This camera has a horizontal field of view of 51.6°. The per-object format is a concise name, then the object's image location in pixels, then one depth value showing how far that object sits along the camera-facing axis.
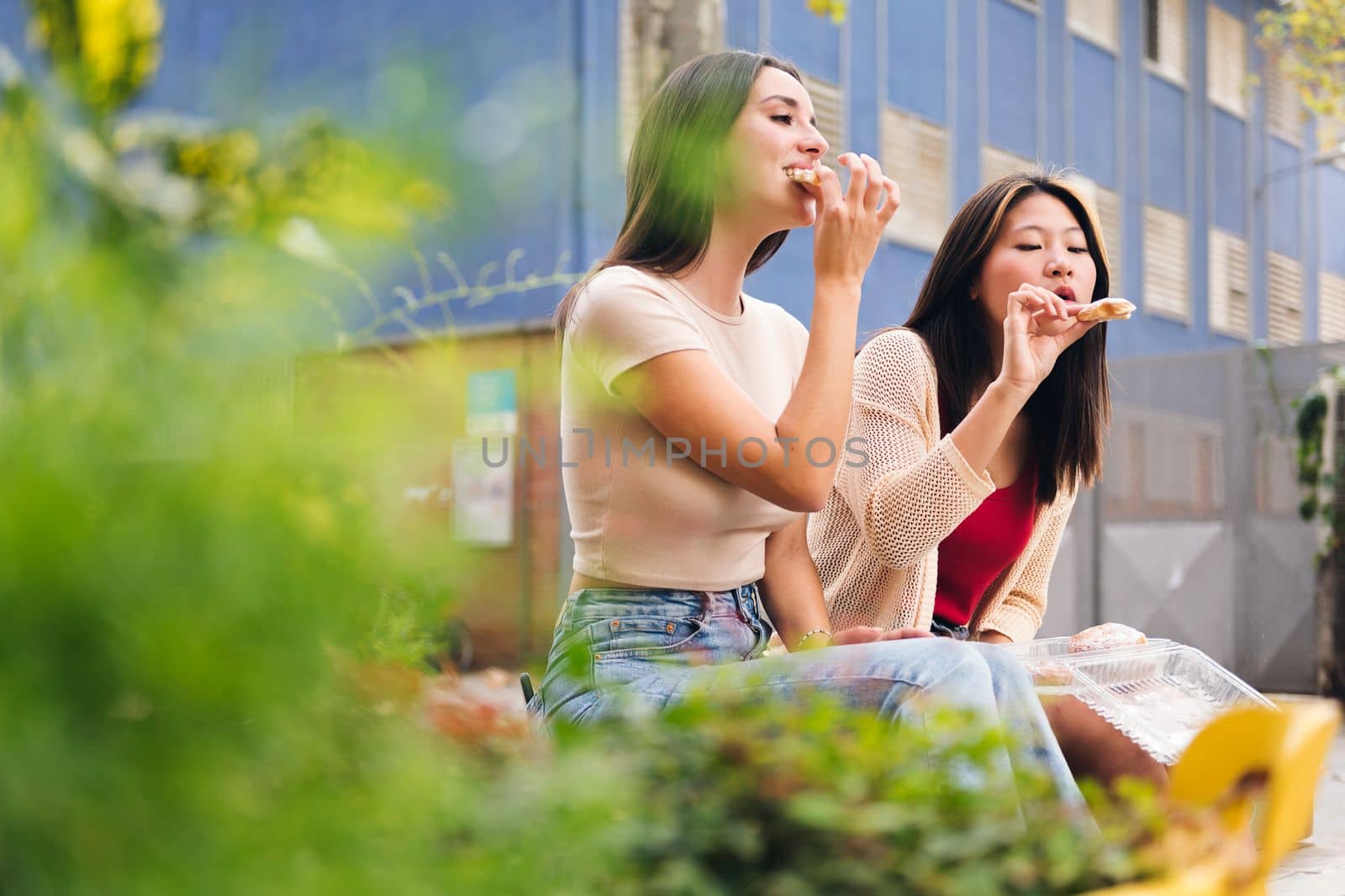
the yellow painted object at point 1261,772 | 0.99
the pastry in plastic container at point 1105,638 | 2.24
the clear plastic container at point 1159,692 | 1.95
